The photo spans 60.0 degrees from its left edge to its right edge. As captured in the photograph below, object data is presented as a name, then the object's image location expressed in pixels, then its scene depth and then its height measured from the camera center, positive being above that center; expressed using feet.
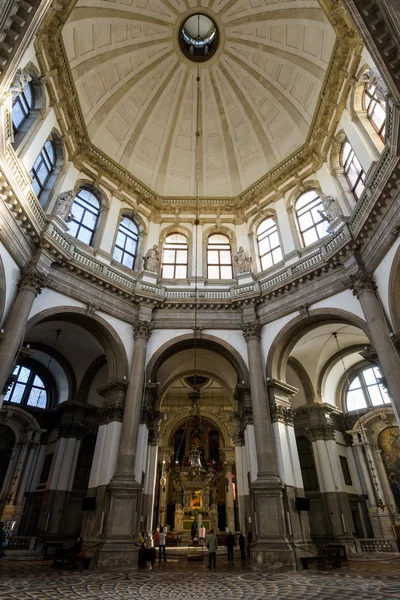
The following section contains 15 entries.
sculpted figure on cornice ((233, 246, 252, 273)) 60.03 +40.85
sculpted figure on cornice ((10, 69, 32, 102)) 37.46 +41.52
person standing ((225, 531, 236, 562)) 41.89 -0.08
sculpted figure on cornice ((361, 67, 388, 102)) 37.55 +42.67
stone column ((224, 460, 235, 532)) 80.59 +9.13
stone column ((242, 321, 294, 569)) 36.58 +4.74
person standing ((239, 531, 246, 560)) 44.89 -0.14
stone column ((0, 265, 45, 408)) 34.96 +20.31
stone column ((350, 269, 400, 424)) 33.60 +18.89
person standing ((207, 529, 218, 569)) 37.53 -0.20
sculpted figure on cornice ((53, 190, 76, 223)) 48.46 +39.60
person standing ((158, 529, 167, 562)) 44.87 +0.62
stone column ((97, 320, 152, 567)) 36.50 +4.44
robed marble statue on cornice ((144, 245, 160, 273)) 59.26 +40.48
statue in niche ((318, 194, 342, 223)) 50.04 +40.38
